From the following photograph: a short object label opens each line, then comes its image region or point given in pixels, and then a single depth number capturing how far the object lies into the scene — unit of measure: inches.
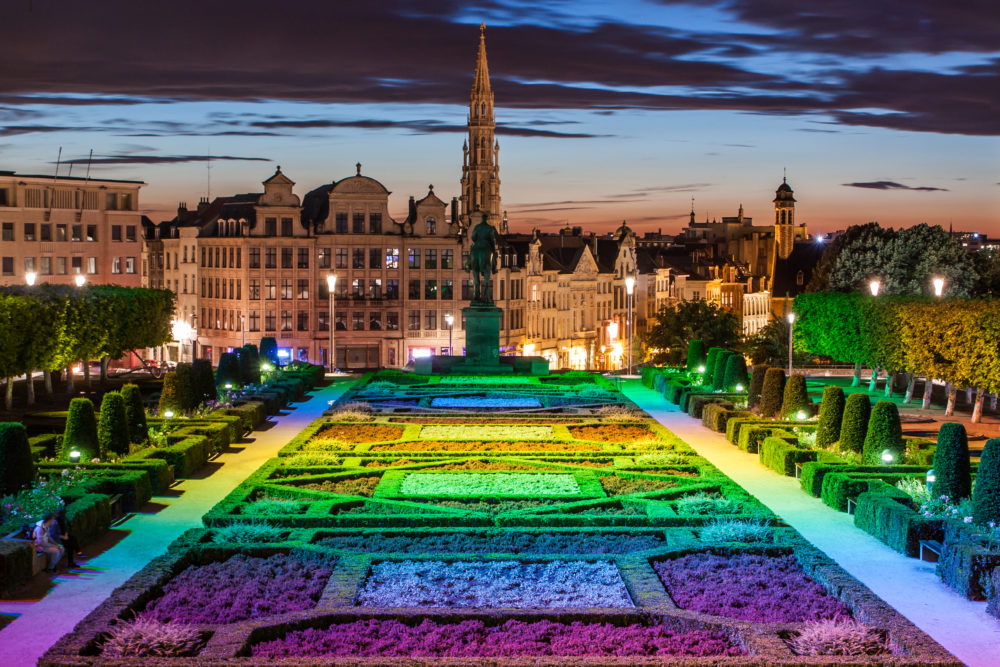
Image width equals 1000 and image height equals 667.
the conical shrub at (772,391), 1596.9
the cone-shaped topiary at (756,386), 1719.0
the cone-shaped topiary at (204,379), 1635.1
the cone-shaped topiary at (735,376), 1955.0
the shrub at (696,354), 2316.7
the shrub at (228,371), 1973.4
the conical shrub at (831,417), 1307.8
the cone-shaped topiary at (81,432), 1165.7
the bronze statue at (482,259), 2237.9
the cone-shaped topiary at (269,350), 2390.5
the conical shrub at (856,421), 1245.7
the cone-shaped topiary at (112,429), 1200.2
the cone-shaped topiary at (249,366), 2100.1
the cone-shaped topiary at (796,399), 1536.7
